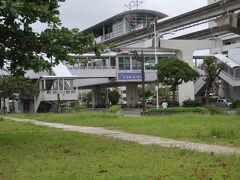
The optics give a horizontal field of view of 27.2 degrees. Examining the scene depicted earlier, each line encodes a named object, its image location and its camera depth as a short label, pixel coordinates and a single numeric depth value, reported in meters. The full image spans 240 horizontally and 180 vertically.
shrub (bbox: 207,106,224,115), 35.91
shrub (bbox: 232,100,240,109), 55.11
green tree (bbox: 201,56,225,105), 52.34
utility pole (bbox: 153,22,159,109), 61.28
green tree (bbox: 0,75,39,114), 70.75
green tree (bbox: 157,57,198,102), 54.88
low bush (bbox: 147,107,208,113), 37.50
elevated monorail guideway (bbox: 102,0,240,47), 50.62
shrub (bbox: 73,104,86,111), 59.25
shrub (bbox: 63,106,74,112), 59.02
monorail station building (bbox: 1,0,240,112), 63.72
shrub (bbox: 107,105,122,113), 47.52
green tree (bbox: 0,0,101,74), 16.45
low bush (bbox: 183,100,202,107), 56.79
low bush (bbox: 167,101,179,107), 57.77
